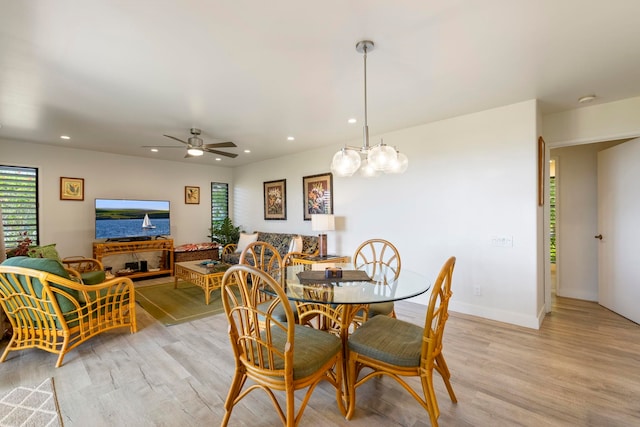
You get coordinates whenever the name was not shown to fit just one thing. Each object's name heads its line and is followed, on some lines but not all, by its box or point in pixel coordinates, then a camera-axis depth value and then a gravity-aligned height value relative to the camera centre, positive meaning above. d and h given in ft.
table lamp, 15.48 -0.56
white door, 10.89 -0.60
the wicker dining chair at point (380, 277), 8.05 -1.77
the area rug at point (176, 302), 11.84 -4.09
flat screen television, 17.60 -0.24
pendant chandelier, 7.11 +1.41
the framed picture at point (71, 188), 16.81 +1.60
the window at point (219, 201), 23.49 +1.14
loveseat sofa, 16.74 -1.80
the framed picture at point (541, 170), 10.71 +1.62
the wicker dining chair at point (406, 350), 5.31 -2.66
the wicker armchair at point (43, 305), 7.95 -2.58
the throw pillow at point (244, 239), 19.66 -1.69
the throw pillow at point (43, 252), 11.45 -1.50
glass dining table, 6.07 -1.73
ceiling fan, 12.69 +3.07
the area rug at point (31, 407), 5.88 -4.15
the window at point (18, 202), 15.26 +0.73
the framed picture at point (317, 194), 16.96 +1.25
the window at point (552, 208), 15.20 +0.32
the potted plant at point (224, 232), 21.74 -1.34
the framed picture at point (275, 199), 19.92 +1.09
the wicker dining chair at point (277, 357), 4.85 -2.62
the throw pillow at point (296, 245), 16.12 -1.69
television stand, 17.28 -2.16
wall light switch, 10.82 -1.03
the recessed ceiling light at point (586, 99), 9.84 +3.98
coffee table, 13.44 -2.91
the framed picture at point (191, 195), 21.88 +1.52
